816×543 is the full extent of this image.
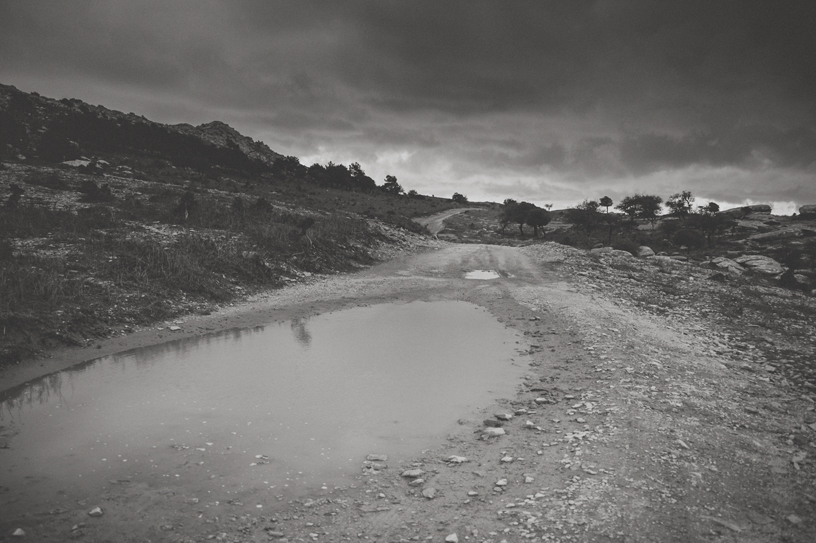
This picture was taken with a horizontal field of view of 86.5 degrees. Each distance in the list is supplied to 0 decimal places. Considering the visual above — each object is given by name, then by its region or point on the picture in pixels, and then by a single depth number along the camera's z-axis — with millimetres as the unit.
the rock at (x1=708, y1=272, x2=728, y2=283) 24475
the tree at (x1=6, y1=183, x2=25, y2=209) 22444
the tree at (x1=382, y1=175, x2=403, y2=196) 108688
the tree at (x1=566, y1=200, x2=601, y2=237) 62219
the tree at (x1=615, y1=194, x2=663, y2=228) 73625
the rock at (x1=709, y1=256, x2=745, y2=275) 30319
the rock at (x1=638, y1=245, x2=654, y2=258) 38188
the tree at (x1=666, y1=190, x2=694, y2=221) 82044
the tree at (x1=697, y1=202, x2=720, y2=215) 77600
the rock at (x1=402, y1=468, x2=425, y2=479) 6398
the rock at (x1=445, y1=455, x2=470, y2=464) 6777
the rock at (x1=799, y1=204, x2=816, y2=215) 74994
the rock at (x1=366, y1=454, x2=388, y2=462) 6832
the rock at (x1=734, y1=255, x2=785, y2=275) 32125
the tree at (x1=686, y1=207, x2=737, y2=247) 55594
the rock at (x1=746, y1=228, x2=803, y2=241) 52781
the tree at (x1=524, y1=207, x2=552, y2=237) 63281
